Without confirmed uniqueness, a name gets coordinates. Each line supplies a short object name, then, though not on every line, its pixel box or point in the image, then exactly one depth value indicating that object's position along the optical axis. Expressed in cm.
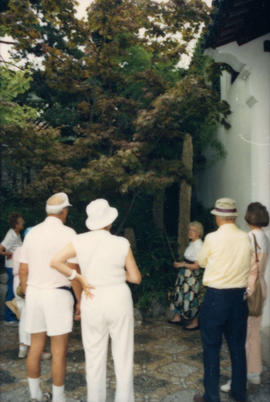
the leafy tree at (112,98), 559
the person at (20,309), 451
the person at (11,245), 595
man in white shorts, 320
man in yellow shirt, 323
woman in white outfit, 292
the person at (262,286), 370
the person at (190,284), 540
